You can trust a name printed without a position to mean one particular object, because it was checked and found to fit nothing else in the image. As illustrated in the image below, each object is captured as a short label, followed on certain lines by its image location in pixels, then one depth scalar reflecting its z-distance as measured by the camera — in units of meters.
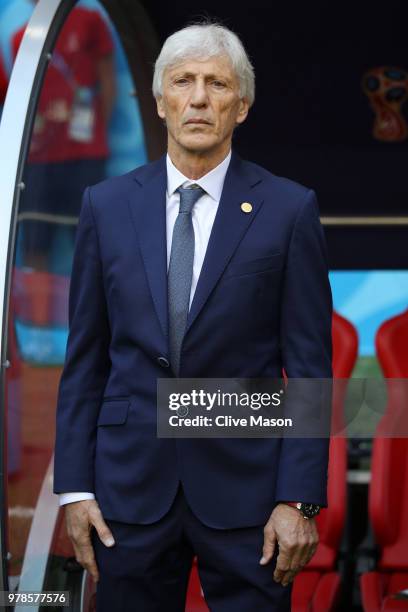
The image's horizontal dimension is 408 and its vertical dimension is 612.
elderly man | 4.75
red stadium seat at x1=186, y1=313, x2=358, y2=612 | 6.71
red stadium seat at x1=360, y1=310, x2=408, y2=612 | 7.39
